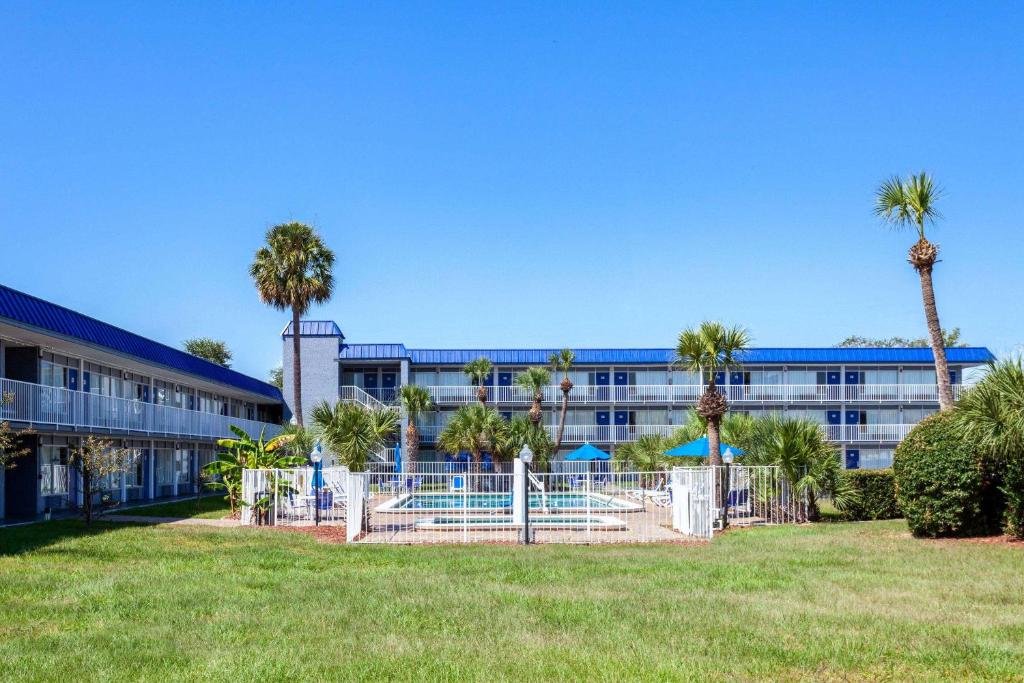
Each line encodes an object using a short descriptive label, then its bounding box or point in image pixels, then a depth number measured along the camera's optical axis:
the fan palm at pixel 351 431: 35.00
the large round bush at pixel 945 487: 18.25
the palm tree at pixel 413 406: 46.58
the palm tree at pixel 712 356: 24.53
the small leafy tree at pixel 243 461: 27.03
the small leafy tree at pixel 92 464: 23.39
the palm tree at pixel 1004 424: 17.28
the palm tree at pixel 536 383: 50.16
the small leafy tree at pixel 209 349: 78.94
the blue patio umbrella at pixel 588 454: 39.22
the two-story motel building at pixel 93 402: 24.42
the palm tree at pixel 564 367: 51.44
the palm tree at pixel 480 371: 51.22
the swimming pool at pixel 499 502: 26.41
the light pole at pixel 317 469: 24.27
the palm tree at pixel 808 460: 23.77
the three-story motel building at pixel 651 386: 53.78
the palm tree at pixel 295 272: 44.88
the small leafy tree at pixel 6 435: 19.17
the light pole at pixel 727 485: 23.00
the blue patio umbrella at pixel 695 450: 29.03
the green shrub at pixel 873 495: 24.38
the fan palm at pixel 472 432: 44.66
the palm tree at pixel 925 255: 23.67
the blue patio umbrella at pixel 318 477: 24.35
